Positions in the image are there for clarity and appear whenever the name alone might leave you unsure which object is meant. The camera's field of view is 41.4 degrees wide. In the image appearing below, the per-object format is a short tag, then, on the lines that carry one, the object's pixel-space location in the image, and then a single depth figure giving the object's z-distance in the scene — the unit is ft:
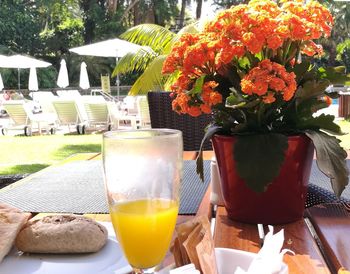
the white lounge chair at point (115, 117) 31.40
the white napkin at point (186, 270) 1.69
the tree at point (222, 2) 83.06
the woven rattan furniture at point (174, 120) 7.90
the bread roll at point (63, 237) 2.41
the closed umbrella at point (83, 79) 52.42
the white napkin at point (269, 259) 1.75
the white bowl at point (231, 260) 2.06
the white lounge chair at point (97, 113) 31.60
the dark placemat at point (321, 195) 3.46
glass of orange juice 1.87
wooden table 2.34
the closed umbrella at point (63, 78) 53.21
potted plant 2.83
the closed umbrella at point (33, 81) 54.70
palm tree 21.62
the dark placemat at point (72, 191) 3.59
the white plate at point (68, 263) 2.24
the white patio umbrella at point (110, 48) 38.37
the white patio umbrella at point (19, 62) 49.61
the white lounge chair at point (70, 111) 31.99
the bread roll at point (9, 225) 2.36
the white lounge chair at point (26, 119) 31.04
